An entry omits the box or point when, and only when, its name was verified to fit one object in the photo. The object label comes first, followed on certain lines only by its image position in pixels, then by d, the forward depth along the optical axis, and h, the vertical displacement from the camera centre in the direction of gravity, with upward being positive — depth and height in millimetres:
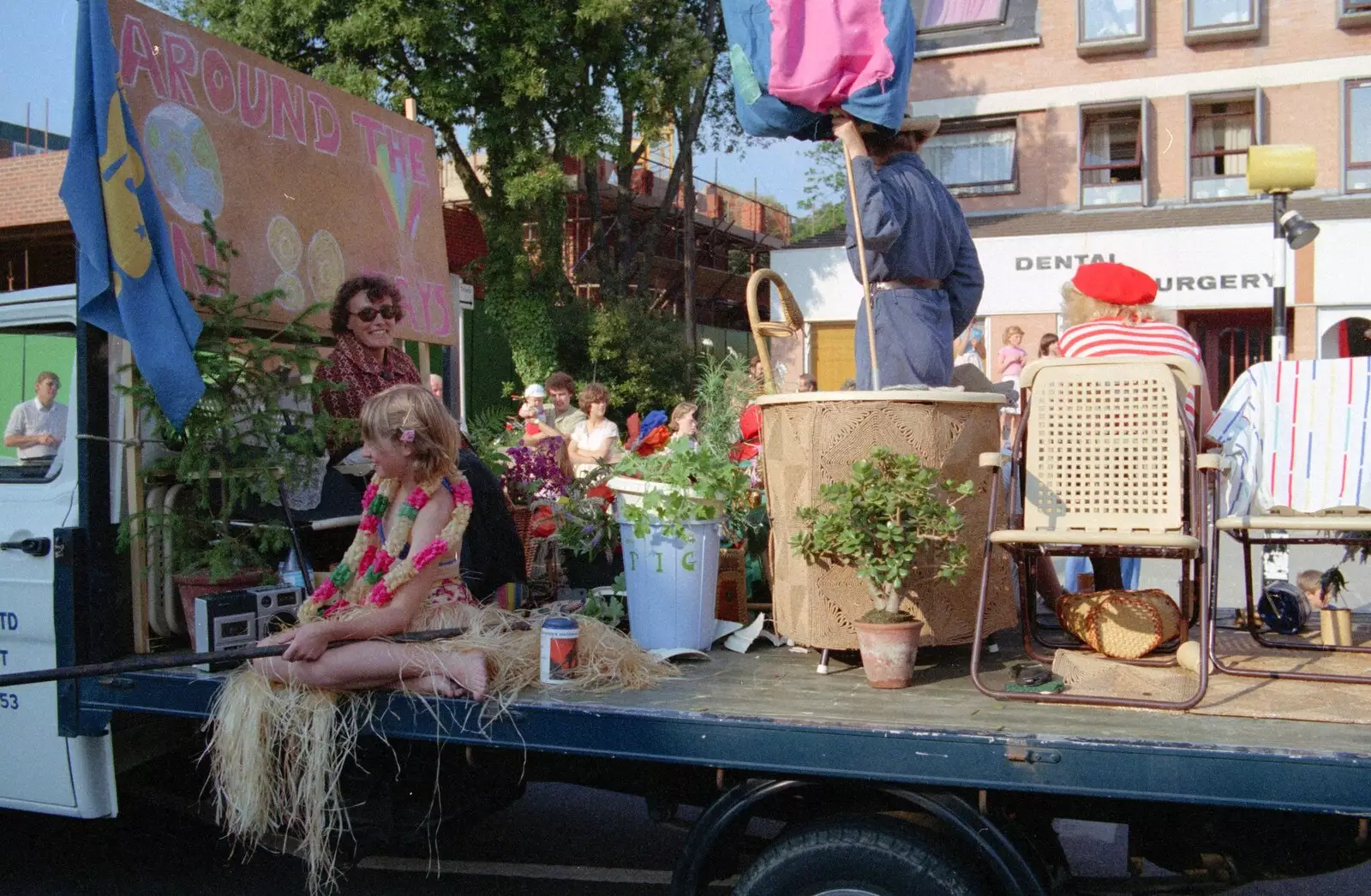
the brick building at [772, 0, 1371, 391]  18578 +4489
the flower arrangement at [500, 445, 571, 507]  5051 -224
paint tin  3242 -613
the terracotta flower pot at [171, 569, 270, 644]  3695 -492
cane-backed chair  3289 -94
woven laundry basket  3531 -120
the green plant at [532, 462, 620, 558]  4602 -379
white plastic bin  3766 -511
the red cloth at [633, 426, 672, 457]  5355 -84
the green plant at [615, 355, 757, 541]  3742 -196
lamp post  7552 +1542
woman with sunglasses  4582 +318
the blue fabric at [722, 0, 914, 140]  3846 +1103
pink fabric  3859 +1179
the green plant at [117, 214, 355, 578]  3766 -46
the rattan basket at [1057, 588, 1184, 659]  3516 -576
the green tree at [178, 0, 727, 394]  17516 +5192
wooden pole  3883 +459
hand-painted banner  4180 +995
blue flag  3537 +522
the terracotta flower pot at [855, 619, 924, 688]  3232 -603
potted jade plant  3252 -304
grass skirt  3229 -829
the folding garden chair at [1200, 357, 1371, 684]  3525 -64
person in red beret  4172 +359
